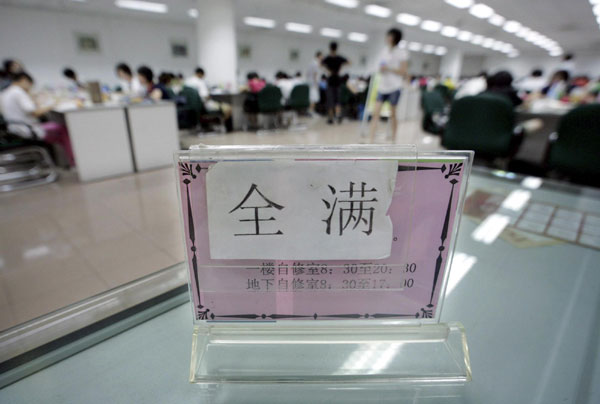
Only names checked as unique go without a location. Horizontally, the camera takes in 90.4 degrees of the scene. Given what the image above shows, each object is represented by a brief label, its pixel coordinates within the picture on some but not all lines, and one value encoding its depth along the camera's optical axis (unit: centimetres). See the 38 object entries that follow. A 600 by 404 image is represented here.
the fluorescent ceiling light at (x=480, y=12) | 827
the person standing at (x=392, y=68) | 353
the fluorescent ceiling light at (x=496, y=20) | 951
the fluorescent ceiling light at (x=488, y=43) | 1553
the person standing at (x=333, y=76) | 575
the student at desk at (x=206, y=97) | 547
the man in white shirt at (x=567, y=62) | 475
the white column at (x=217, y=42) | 687
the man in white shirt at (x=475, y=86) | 440
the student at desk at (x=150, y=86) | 412
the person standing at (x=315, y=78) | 752
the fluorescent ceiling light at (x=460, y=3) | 748
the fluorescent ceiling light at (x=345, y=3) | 830
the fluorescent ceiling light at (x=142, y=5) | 867
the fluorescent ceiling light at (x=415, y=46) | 1740
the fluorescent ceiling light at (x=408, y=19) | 991
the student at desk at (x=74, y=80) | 591
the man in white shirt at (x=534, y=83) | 474
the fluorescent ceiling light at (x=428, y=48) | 1898
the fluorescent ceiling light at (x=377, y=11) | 897
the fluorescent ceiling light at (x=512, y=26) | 1062
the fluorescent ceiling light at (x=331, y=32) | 1322
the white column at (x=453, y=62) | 2016
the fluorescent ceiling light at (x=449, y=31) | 1196
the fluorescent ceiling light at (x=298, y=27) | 1189
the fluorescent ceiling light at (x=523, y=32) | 1208
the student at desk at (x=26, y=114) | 289
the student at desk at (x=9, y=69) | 416
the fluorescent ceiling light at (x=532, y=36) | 1301
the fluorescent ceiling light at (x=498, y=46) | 1686
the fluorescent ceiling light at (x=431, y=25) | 1095
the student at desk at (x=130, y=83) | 409
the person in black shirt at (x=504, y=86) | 284
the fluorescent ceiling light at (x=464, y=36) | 1321
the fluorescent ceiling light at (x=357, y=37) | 1461
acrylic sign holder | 41
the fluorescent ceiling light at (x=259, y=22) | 1100
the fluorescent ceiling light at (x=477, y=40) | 1430
